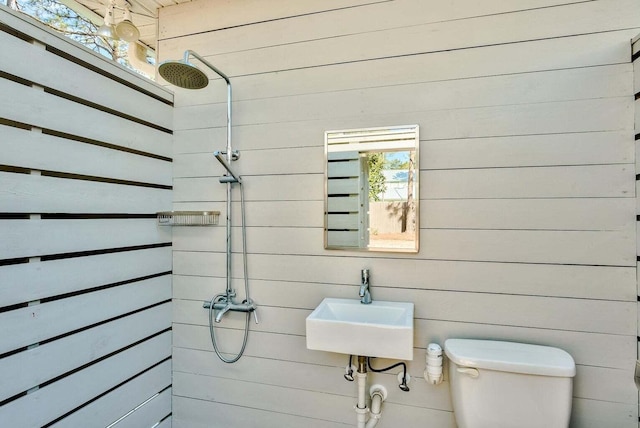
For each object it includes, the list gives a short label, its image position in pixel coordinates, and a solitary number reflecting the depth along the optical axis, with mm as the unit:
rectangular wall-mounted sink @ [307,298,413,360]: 1243
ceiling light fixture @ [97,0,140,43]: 1783
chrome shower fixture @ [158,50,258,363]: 1660
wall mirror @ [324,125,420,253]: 1526
